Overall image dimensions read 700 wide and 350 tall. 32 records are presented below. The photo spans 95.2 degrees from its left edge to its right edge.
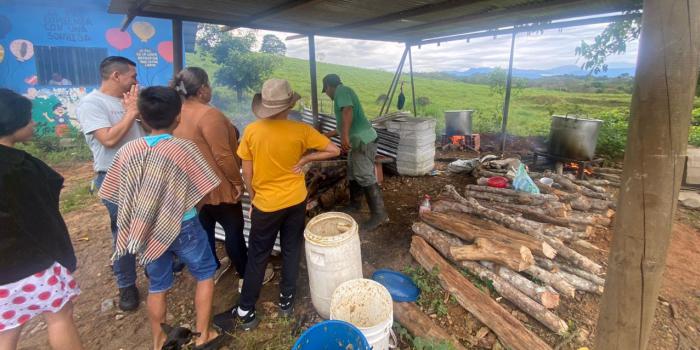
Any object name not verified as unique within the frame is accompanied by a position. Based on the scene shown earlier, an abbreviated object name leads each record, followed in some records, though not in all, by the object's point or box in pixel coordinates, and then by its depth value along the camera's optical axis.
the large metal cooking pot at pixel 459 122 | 9.55
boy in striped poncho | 2.11
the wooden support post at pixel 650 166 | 1.17
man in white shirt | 2.75
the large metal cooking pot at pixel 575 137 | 6.20
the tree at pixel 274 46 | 21.17
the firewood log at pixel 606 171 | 6.50
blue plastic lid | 3.05
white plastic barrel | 2.65
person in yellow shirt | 2.57
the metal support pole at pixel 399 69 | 9.11
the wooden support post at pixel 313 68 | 6.39
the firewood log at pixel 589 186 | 5.18
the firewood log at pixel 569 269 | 3.18
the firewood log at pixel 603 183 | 5.81
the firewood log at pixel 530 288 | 2.92
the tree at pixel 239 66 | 14.74
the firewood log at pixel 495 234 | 3.30
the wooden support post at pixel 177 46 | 4.33
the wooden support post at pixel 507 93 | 7.51
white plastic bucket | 2.55
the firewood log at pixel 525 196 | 4.41
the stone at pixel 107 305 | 3.19
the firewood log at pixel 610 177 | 6.18
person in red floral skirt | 1.78
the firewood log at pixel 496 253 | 3.15
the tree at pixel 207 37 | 15.45
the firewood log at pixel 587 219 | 4.17
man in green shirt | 4.22
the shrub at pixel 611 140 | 7.70
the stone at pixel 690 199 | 5.23
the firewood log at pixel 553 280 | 3.02
